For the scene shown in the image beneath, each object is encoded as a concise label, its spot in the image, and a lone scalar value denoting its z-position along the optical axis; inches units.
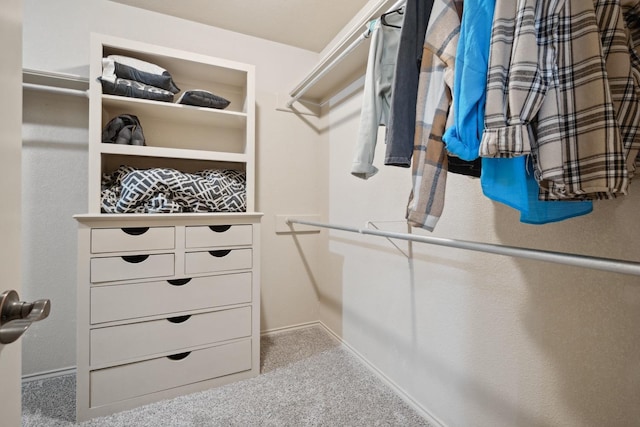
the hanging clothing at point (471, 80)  21.8
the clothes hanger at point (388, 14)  37.7
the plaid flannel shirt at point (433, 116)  25.8
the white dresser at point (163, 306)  50.8
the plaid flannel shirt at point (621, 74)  18.9
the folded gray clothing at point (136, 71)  53.7
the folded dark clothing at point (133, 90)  53.5
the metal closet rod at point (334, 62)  39.5
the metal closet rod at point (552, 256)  18.3
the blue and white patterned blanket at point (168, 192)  54.0
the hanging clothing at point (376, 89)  36.6
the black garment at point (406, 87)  30.4
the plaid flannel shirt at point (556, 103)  17.3
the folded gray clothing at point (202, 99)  59.4
